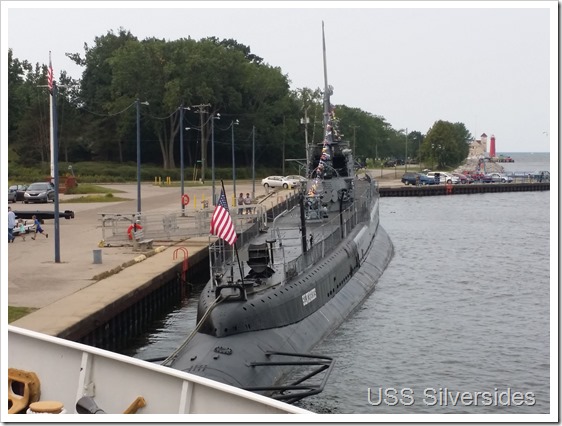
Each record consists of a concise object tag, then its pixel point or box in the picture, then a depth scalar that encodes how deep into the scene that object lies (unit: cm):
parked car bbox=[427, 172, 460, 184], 12925
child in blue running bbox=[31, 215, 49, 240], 4631
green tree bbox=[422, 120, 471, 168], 16200
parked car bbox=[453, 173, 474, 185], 13150
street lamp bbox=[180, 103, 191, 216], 5242
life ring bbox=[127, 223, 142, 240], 4326
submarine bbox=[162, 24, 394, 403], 2073
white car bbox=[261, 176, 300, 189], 9881
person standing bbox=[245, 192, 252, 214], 6181
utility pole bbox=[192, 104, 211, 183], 9674
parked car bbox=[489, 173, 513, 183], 13600
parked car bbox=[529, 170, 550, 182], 13862
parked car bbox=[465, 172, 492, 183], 13550
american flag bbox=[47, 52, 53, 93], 4869
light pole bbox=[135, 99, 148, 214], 4734
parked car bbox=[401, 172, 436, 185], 12438
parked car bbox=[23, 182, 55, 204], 7038
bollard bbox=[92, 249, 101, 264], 3652
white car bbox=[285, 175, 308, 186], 10010
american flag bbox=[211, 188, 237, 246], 2080
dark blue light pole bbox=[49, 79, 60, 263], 3529
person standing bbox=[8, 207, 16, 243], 4316
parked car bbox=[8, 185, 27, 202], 7344
